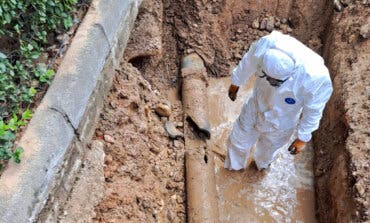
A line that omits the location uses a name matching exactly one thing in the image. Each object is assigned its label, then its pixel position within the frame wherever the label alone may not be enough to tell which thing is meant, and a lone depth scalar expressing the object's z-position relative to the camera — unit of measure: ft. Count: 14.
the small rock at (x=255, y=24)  17.66
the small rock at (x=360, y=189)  11.29
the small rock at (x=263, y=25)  17.72
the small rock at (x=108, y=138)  10.85
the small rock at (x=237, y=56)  17.57
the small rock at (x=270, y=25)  17.72
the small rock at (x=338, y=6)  16.24
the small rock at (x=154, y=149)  12.56
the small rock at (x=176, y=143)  13.64
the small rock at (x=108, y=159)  10.61
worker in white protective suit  10.11
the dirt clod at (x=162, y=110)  13.87
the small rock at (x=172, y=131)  13.73
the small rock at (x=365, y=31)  14.34
